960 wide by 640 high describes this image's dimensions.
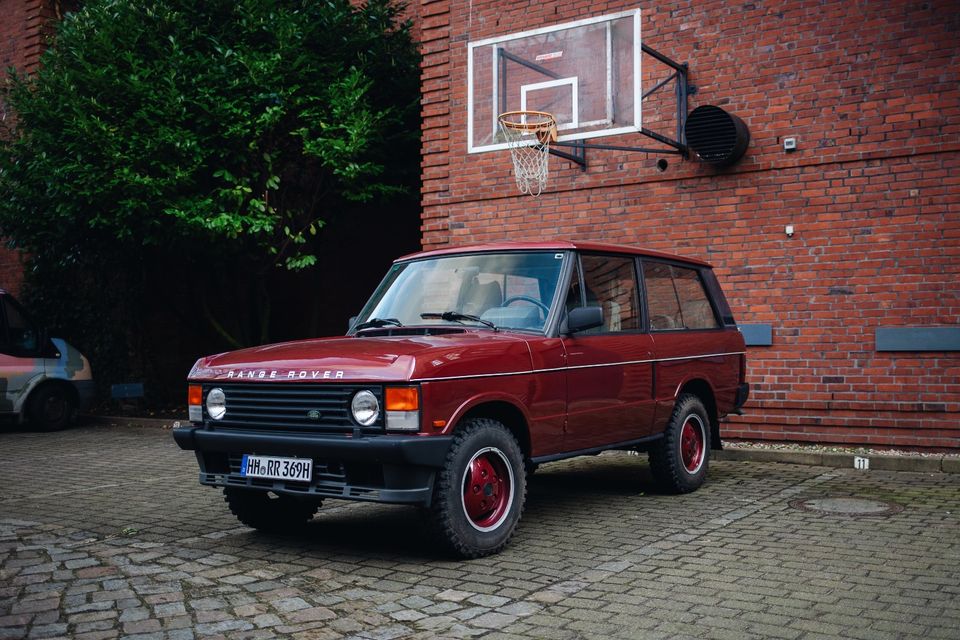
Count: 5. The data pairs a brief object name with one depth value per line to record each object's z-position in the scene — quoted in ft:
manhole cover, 22.00
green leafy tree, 40.19
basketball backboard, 31.58
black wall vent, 32.91
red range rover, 16.38
